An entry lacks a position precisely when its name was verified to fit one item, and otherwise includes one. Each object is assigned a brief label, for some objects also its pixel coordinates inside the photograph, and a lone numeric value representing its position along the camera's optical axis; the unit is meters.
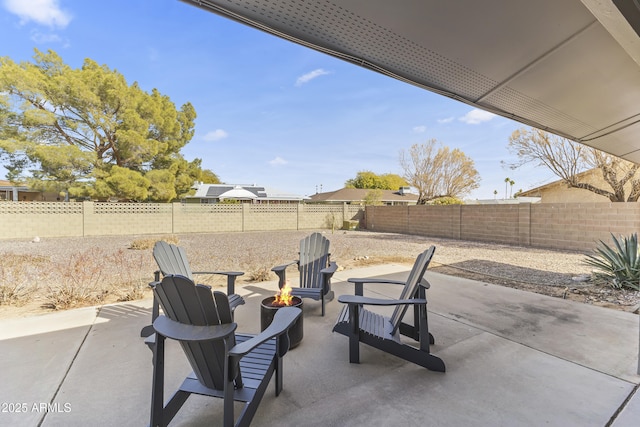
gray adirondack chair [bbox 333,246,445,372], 2.25
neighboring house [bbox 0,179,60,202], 20.69
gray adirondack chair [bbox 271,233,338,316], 3.52
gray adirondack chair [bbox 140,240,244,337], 2.78
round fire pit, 2.59
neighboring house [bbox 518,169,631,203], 13.36
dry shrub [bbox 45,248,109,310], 3.72
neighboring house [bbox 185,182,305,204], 24.17
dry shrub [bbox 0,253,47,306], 3.85
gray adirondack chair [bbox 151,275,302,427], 1.43
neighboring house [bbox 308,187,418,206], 29.31
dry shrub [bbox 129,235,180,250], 9.09
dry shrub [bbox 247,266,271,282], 5.12
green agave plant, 4.54
